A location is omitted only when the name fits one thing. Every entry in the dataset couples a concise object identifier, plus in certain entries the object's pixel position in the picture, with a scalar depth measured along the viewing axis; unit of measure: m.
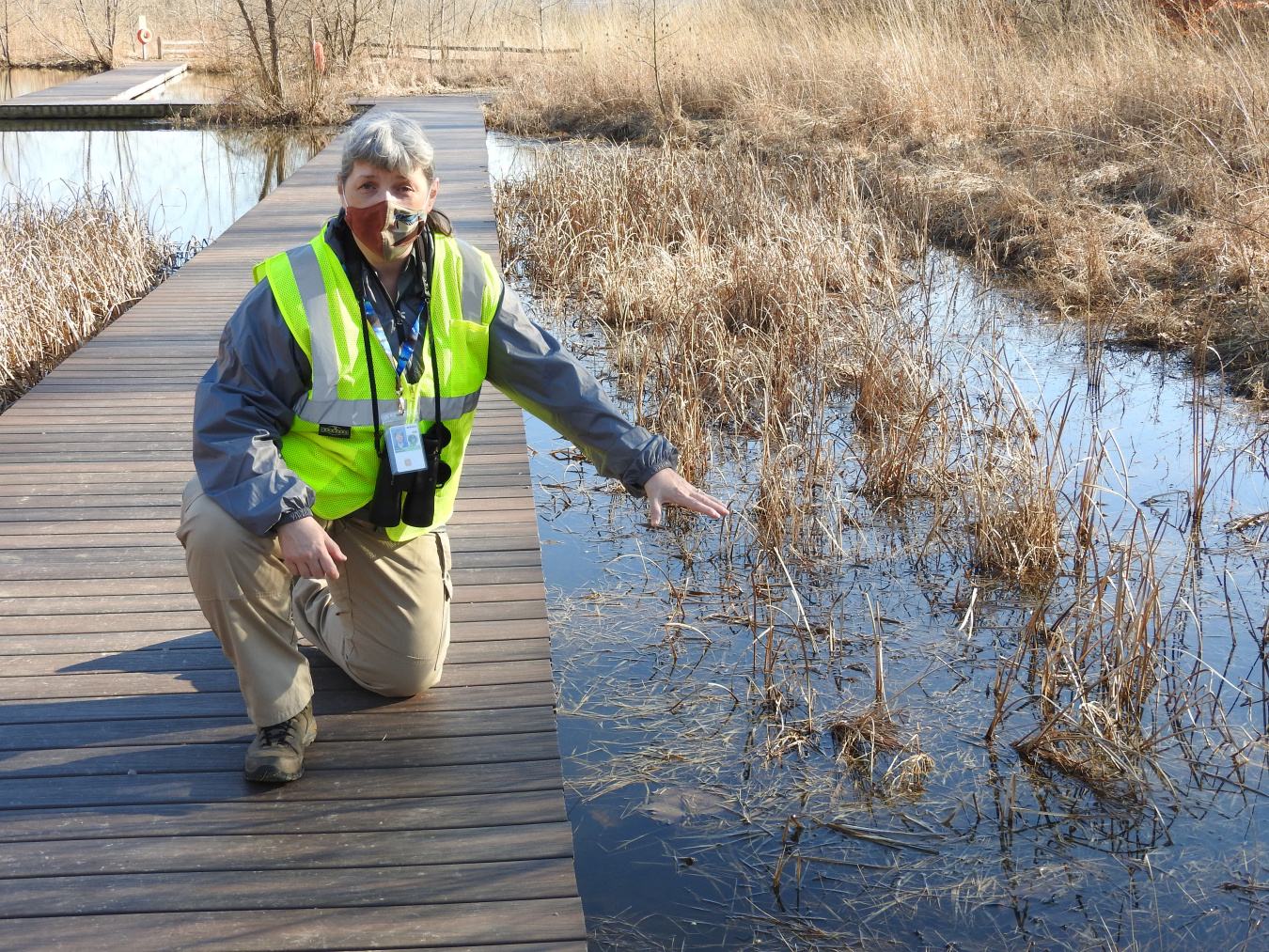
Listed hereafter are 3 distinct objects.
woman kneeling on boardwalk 2.02
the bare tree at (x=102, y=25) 20.62
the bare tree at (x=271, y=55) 13.29
